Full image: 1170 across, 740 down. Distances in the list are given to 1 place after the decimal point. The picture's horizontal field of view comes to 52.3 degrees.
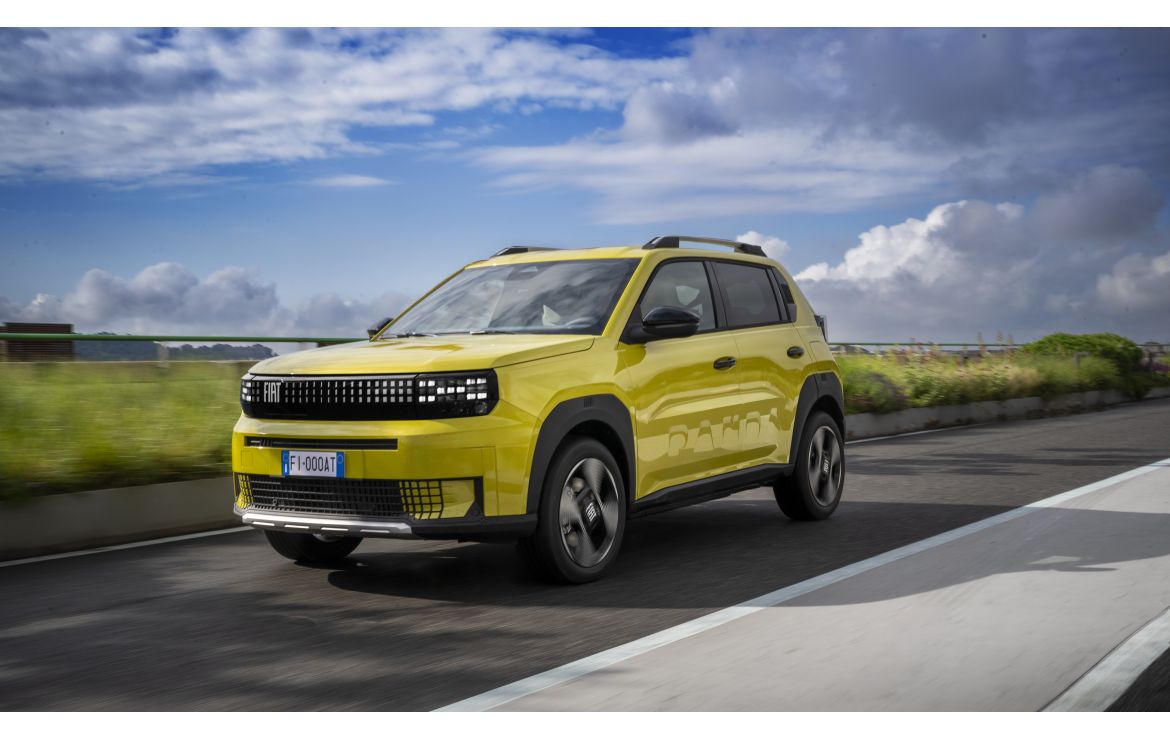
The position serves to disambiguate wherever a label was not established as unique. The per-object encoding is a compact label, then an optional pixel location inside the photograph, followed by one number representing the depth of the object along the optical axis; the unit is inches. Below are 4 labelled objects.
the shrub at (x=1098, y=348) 1366.9
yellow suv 233.9
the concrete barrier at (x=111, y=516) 301.4
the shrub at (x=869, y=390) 772.6
